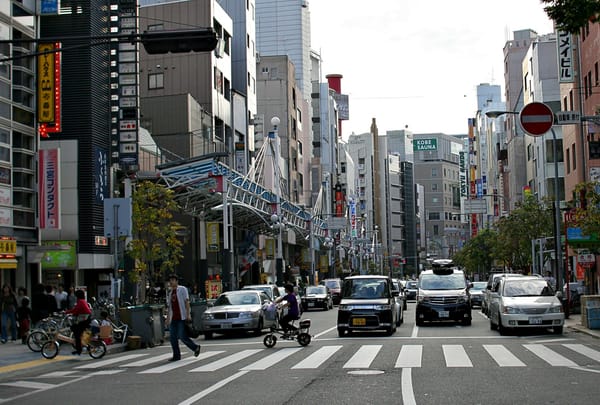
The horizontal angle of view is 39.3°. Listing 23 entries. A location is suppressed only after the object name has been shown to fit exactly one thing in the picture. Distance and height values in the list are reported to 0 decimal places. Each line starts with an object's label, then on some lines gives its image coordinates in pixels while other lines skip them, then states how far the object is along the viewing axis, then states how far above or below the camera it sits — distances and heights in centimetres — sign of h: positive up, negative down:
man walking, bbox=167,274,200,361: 1834 -121
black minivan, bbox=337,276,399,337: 2475 -151
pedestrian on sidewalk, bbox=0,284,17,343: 2581 -150
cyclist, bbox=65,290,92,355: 2008 -133
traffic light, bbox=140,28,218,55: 1488 +392
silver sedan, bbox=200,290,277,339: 2664 -180
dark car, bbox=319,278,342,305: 5719 -216
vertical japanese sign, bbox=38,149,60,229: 3161 +275
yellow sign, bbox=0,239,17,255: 2814 +55
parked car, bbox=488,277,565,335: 2398 -158
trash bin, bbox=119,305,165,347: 2361 -171
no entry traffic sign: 2475 +392
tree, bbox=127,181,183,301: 3398 +122
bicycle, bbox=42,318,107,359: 2020 -204
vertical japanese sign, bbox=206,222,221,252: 5219 +145
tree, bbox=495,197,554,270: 5141 +151
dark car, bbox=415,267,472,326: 2909 -163
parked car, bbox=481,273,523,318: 3041 -183
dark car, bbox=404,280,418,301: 6429 -283
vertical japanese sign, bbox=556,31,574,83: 4744 +1092
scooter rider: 2200 -148
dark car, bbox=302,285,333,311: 5012 -252
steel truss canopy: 4150 +359
